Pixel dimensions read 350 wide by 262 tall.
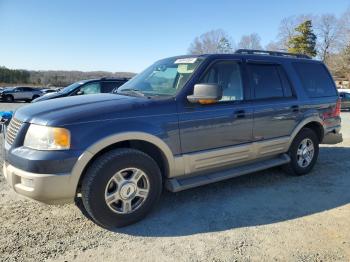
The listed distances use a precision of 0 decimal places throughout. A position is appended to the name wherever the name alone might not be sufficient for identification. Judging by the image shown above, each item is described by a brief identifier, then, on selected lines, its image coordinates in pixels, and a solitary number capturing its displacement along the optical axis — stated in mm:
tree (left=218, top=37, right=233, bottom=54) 54572
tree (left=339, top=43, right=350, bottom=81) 49156
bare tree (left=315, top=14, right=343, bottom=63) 57906
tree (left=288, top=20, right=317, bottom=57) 51906
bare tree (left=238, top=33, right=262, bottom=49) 60831
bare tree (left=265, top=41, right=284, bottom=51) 60562
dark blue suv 3260
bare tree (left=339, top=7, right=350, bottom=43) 53609
